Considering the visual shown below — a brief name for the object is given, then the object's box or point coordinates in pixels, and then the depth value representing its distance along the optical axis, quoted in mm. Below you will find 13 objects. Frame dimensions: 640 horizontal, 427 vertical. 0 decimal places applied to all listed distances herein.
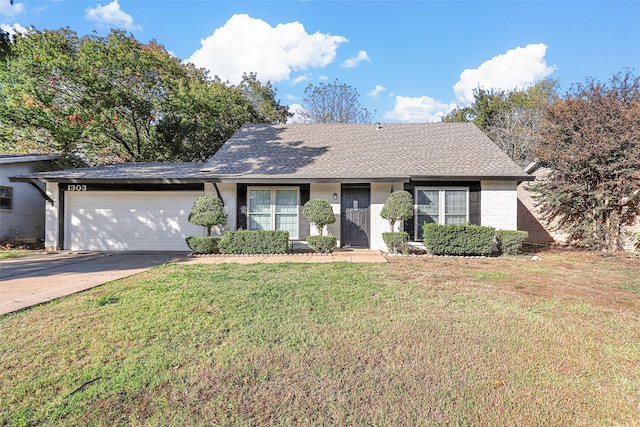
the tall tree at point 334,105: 26094
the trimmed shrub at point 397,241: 9672
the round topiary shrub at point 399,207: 9773
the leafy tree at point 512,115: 22797
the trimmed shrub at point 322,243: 9781
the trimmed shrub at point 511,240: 9547
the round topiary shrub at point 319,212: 9914
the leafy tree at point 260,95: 22938
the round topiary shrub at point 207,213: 9906
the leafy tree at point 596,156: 10102
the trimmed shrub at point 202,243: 9758
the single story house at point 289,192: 10609
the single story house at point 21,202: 12582
